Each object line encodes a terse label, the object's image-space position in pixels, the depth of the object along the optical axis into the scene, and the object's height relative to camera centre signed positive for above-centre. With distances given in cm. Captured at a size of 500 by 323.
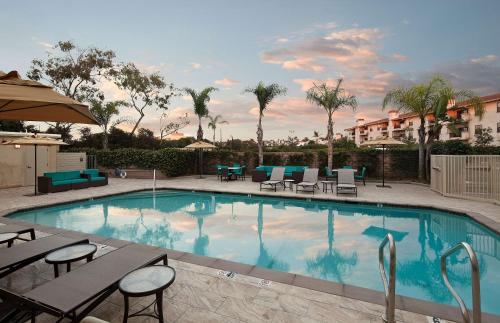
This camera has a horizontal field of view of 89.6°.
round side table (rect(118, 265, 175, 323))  231 -118
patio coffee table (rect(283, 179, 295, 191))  1250 -130
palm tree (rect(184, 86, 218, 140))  1878 +477
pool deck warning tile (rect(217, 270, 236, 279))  367 -166
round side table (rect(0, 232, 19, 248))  378 -114
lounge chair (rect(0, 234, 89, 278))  298 -116
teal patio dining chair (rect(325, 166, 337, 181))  1368 -69
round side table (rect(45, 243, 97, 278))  304 -117
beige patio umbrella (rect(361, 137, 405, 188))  1279 +100
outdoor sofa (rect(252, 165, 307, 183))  1380 -68
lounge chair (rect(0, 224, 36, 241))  438 -120
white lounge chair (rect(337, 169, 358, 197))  1116 -79
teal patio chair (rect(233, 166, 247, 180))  1644 -67
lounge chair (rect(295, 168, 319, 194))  1189 -74
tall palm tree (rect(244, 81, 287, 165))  1748 +484
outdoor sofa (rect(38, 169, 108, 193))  1127 -86
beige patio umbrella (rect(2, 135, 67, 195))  1020 +90
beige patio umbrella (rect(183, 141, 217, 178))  1610 +103
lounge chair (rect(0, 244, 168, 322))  214 -119
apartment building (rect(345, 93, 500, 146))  3950 +797
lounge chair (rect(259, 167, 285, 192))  1298 -69
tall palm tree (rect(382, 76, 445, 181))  1350 +341
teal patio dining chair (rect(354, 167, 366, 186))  1323 -85
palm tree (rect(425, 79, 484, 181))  1303 +305
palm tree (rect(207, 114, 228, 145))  2773 +456
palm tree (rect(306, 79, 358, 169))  1557 +387
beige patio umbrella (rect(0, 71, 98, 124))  266 +80
